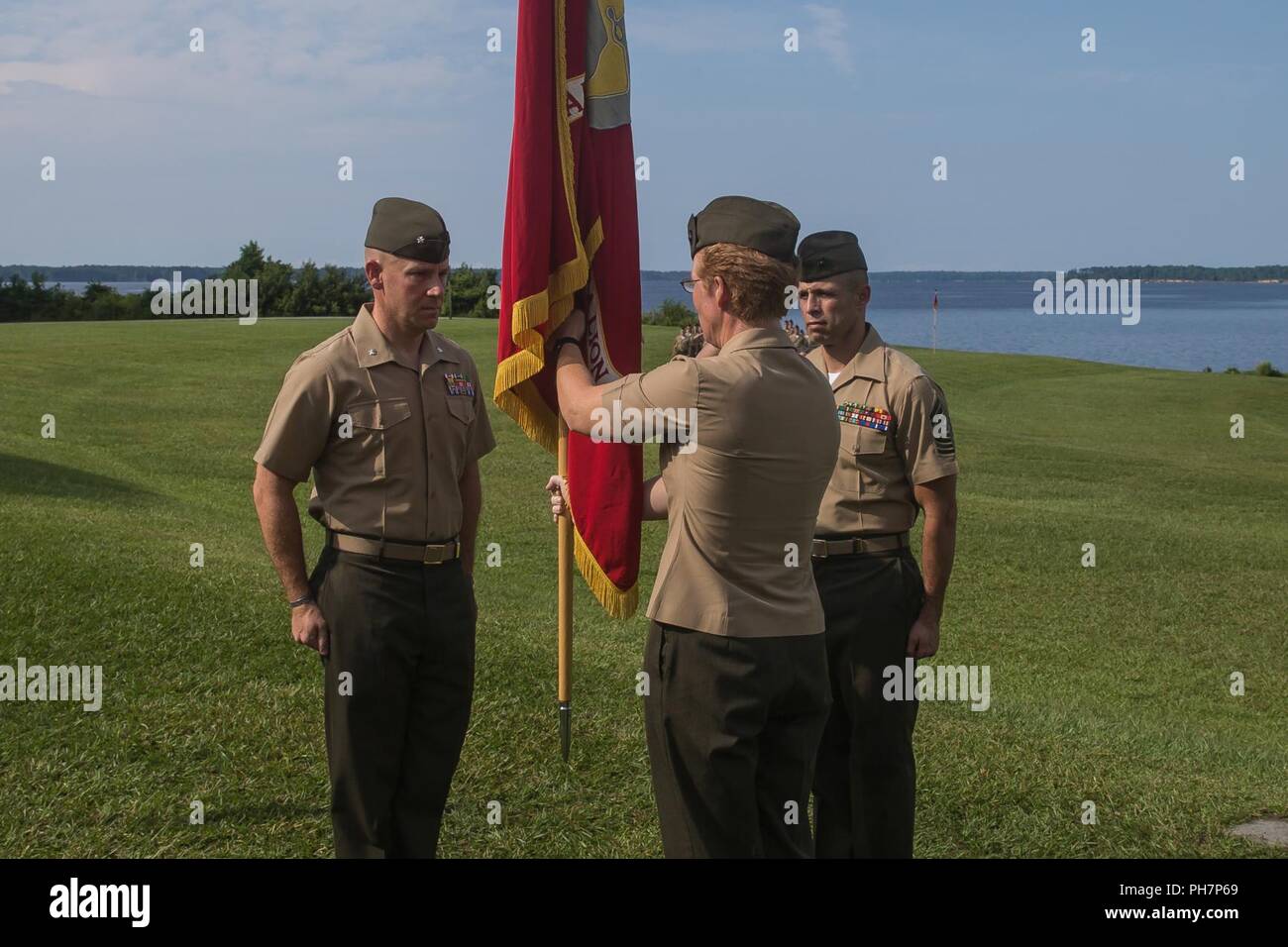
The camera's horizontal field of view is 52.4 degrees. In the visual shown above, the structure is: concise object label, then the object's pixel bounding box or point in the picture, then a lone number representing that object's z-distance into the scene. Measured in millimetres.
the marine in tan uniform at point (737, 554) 3627
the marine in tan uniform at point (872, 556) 4953
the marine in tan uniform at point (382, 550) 4367
